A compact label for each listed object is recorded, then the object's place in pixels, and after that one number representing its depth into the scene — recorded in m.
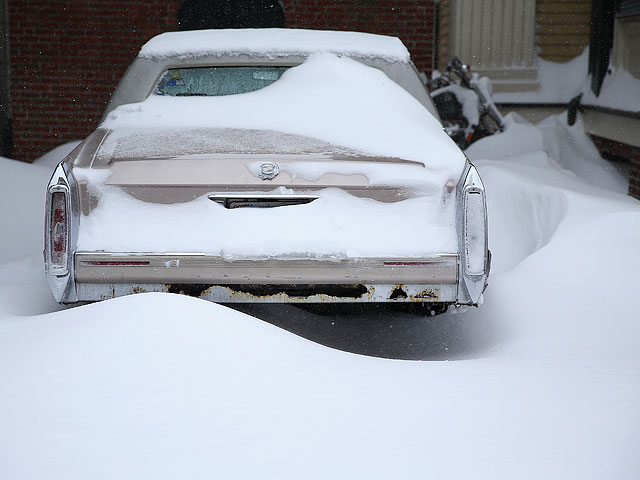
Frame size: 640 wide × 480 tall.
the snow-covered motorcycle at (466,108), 9.60
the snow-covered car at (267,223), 3.49
